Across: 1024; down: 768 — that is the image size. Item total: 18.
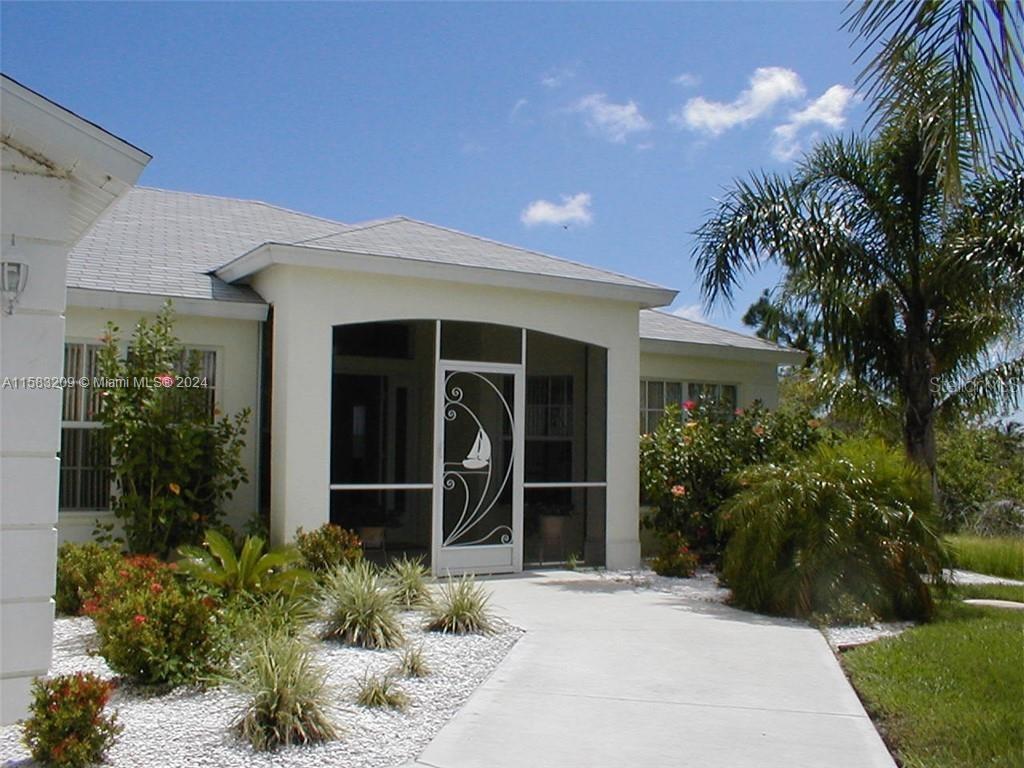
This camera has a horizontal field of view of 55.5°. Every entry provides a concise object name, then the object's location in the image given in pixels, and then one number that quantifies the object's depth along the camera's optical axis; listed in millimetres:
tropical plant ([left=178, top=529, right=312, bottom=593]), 8531
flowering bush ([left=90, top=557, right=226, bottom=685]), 6465
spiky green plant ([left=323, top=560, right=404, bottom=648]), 8086
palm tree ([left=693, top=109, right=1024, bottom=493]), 12344
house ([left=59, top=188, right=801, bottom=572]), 11234
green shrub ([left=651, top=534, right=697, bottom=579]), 12914
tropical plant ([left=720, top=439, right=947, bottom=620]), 9805
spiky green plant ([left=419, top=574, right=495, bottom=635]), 8734
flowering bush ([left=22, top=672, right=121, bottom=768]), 5016
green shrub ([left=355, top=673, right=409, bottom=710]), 6379
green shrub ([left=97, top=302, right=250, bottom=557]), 10805
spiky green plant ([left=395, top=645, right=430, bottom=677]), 7207
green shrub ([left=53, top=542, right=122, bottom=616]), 9227
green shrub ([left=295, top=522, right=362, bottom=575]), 10461
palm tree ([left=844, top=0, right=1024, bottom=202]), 5676
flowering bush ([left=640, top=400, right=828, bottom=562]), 13633
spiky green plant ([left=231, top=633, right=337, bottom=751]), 5617
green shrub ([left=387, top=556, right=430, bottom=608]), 9531
